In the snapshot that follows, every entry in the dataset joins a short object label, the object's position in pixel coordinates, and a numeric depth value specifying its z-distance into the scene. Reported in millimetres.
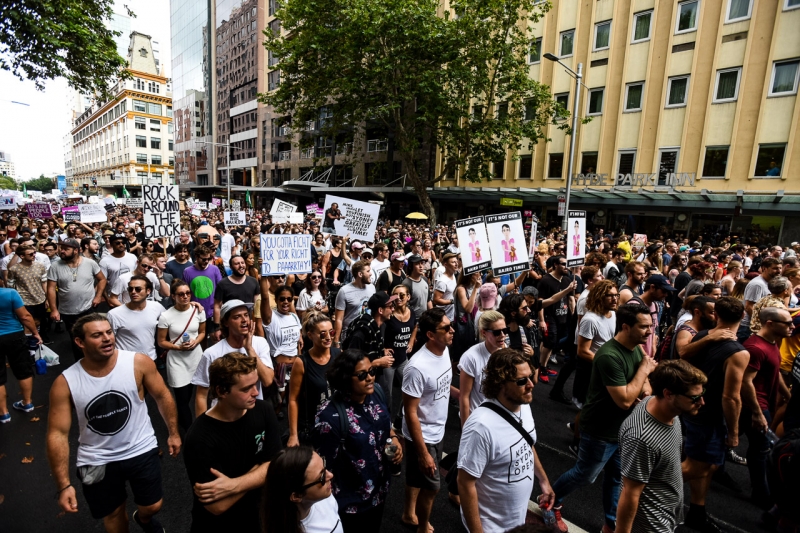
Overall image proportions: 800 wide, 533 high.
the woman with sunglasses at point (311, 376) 3256
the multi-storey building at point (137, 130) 88312
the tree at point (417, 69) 20078
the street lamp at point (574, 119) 14722
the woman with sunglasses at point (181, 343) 4086
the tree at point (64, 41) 9594
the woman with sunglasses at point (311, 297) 6016
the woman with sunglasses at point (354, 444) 2359
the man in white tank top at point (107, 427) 2594
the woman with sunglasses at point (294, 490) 1711
